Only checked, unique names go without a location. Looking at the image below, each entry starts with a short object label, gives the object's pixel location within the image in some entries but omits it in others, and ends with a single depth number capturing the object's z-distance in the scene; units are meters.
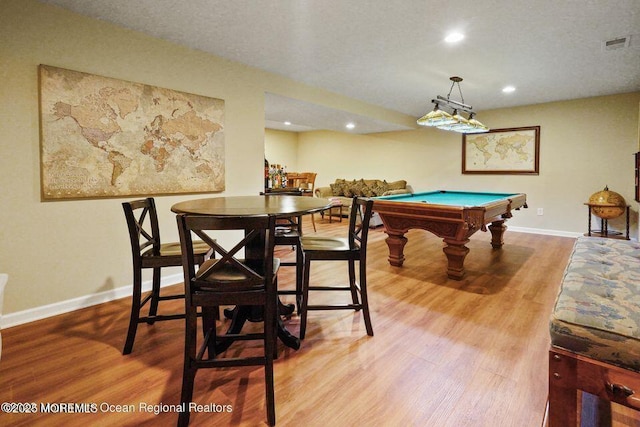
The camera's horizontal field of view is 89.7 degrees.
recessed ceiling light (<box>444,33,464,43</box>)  2.87
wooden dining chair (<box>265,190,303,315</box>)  2.42
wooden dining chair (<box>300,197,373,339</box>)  2.06
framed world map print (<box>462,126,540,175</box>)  5.88
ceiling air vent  2.95
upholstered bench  1.07
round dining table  1.71
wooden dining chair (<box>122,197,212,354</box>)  1.89
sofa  7.07
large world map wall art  2.40
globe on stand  4.75
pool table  3.02
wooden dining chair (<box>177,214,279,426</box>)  1.34
